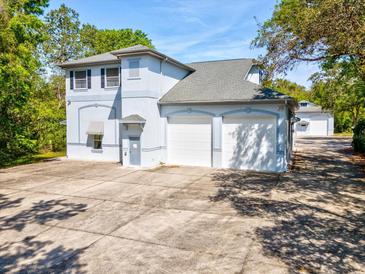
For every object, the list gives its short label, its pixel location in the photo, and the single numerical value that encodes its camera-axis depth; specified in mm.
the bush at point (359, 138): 20516
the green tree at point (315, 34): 8898
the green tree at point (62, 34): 30875
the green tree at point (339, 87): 17688
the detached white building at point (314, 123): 42375
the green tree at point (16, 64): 14742
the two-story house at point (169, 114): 14234
